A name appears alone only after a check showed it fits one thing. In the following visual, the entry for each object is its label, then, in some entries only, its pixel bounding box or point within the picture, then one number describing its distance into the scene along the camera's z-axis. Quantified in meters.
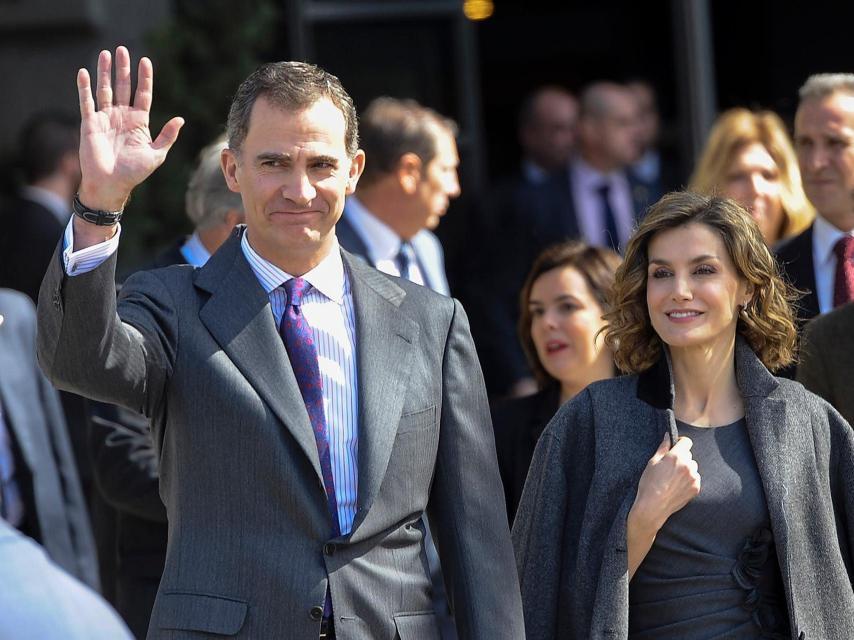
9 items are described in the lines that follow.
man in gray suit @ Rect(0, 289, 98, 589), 10.49
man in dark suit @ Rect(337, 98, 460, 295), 11.49
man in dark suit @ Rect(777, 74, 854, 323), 9.52
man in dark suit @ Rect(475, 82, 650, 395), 13.34
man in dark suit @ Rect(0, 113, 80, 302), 13.73
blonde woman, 11.20
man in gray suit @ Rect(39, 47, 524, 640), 6.13
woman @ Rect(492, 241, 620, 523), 9.59
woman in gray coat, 7.29
